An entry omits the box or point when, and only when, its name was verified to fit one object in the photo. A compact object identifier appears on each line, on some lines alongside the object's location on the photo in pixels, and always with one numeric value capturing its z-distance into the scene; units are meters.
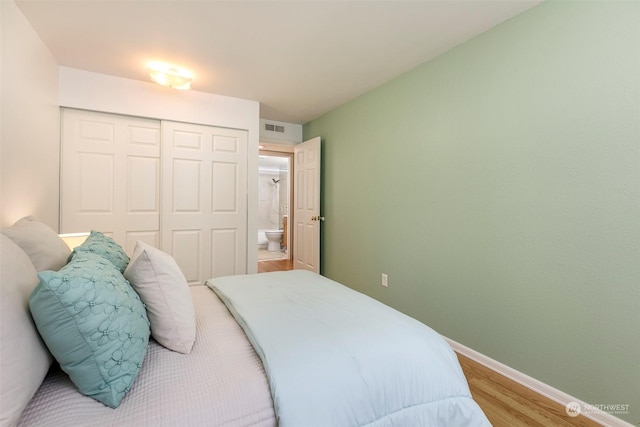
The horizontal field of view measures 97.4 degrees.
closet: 2.78
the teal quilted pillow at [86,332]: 0.76
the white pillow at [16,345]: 0.65
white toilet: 6.63
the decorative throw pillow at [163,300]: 1.04
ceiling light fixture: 2.61
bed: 0.75
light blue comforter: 0.87
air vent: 4.26
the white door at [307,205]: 3.95
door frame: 4.49
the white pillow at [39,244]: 1.09
